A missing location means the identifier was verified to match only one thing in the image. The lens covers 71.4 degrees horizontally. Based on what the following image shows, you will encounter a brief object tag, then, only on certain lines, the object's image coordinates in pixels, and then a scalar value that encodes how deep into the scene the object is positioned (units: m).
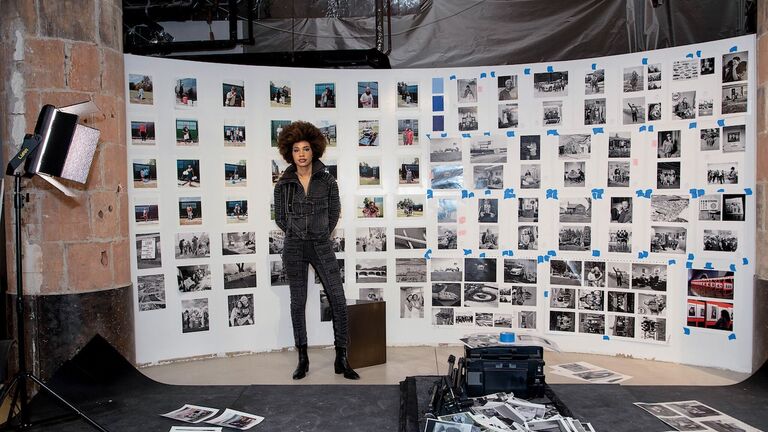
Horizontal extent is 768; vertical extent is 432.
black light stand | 2.71
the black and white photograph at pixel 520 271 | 4.43
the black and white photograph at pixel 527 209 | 4.41
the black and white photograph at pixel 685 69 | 3.96
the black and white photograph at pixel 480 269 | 4.49
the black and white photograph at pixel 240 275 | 4.36
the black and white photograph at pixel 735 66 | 3.78
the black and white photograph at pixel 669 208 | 4.03
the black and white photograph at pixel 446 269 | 4.53
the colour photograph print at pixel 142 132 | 4.07
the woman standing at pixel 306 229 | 3.91
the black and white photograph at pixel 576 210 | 4.30
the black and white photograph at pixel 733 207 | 3.83
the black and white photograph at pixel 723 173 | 3.85
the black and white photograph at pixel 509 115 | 4.43
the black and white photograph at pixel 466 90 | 4.48
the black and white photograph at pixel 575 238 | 4.31
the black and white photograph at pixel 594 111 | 4.26
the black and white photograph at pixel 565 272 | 4.33
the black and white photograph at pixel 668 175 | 4.05
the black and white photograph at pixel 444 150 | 4.52
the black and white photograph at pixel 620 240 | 4.20
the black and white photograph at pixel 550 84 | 4.34
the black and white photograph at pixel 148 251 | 4.10
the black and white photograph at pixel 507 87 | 4.41
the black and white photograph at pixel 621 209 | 4.20
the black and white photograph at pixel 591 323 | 4.29
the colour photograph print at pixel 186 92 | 4.19
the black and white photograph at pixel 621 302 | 4.19
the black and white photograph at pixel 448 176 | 4.53
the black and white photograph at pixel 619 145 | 4.19
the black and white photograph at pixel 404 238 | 4.56
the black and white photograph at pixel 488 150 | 4.46
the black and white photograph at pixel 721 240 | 3.86
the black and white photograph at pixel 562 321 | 4.36
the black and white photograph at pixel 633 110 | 4.15
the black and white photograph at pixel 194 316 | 4.24
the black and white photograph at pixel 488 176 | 4.47
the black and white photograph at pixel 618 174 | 4.20
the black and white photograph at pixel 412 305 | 4.55
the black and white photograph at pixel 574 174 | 4.31
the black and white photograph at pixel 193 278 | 4.23
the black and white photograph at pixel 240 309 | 4.38
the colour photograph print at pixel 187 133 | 4.20
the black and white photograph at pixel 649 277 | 4.09
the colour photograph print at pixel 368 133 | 4.54
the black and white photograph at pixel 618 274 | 4.20
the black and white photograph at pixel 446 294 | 4.54
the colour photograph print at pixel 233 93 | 4.32
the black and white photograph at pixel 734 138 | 3.81
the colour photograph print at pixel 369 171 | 4.55
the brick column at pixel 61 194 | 3.51
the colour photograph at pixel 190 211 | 4.23
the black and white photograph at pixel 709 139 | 3.90
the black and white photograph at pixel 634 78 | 4.14
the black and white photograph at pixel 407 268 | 4.56
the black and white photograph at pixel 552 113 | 4.36
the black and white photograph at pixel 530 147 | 4.40
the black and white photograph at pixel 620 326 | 4.20
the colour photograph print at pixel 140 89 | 4.05
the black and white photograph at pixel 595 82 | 4.25
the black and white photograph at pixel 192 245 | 4.23
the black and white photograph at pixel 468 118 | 4.49
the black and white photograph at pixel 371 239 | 4.55
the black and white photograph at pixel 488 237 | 4.48
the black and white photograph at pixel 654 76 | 4.08
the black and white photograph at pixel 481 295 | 4.49
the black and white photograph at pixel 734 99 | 3.80
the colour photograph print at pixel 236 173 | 4.36
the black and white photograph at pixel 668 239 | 4.04
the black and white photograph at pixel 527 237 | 4.42
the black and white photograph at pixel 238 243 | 4.36
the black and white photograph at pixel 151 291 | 4.10
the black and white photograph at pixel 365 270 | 4.56
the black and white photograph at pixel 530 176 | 4.41
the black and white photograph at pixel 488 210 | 4.48
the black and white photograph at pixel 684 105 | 3.98
